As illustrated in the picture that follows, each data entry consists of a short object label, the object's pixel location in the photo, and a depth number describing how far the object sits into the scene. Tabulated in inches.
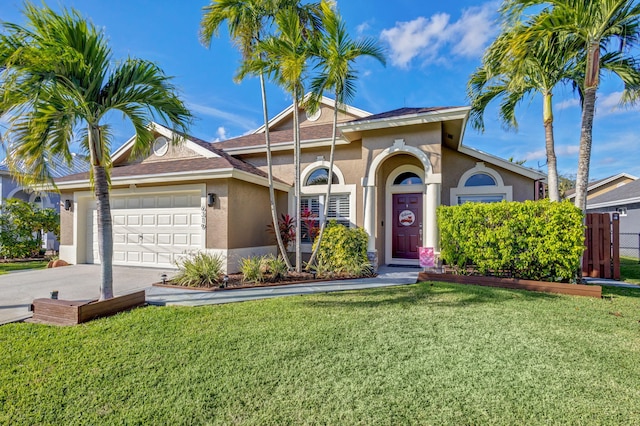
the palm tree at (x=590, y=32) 257.6
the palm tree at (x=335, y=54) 301.6
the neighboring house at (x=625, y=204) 677.3
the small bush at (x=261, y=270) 327.0
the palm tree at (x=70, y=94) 174.4
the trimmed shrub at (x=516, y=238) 278.8
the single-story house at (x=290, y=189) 371.6
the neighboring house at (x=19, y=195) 671.1
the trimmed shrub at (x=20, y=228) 548.7
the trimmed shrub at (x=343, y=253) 356.2
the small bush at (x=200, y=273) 307.1
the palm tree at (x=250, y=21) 310.5
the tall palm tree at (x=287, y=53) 295.0
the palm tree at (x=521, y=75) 281.9
